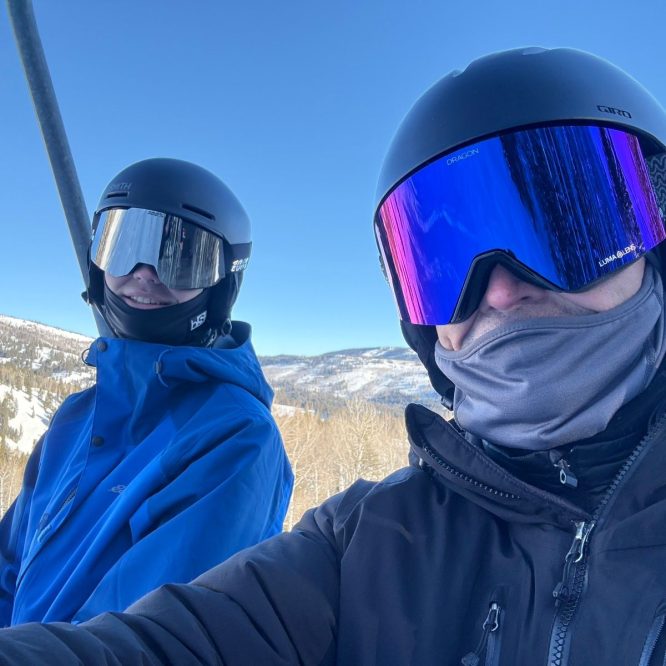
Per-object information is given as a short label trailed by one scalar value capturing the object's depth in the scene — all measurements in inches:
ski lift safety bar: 28.4
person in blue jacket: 18.8
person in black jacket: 11.9
